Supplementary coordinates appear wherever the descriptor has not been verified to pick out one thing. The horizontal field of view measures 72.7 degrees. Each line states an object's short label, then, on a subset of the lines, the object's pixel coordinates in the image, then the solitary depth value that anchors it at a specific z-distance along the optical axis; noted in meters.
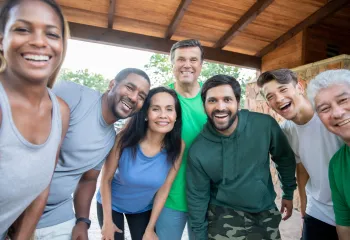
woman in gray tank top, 0.91
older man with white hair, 1.34
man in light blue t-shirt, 1.45
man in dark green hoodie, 1.76
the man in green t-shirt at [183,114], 2.04
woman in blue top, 1.91
